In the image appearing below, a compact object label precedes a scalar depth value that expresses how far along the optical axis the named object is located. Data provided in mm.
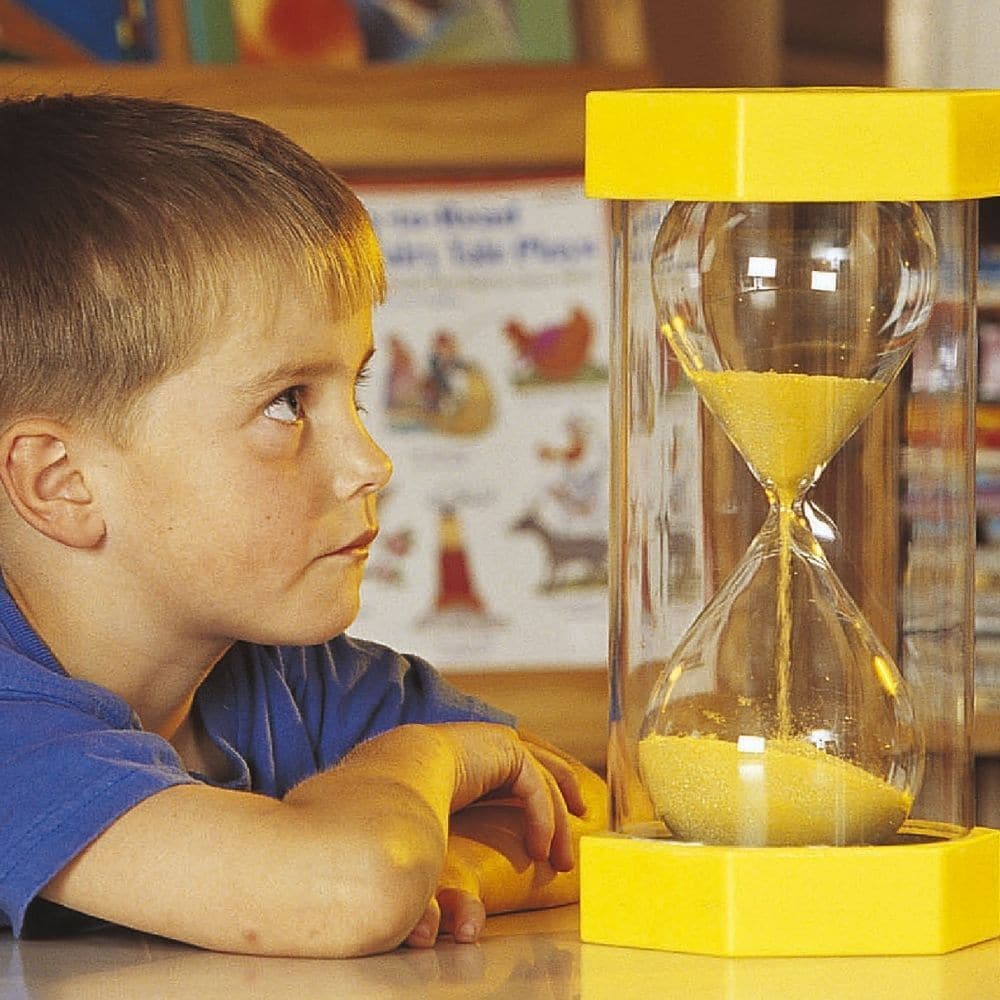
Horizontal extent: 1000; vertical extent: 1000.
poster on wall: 3905
